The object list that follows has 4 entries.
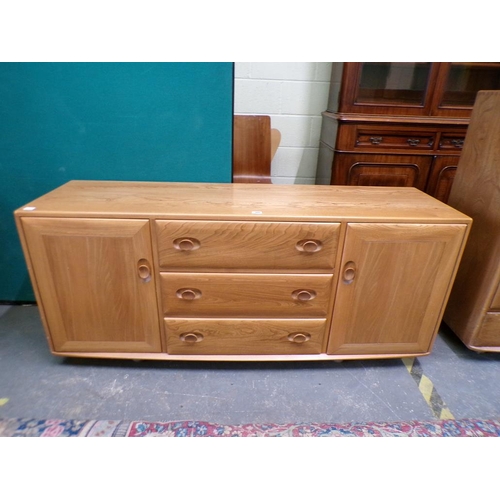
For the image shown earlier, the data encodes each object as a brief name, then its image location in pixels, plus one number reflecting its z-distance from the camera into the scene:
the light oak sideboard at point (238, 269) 1.08
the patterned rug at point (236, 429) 1.03
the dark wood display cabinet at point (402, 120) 1.82
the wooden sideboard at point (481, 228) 1.24
